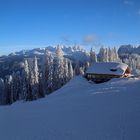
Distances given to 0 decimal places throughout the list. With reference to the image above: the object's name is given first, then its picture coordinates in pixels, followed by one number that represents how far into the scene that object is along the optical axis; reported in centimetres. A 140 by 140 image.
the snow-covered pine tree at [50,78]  4410
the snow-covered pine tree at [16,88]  4926
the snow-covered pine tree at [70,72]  5055
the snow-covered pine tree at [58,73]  4515
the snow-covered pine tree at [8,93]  4908
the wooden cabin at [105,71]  3361
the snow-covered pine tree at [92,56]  6072
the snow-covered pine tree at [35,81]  4453
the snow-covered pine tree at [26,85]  4479
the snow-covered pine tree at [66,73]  4762
